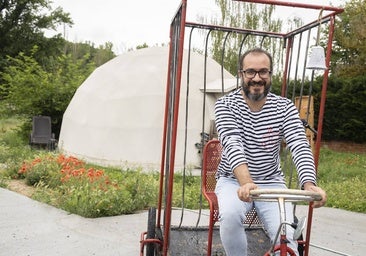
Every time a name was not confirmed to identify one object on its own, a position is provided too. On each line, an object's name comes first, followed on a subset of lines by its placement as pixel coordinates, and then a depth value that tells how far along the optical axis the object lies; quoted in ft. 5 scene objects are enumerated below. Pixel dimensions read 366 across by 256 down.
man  8.20
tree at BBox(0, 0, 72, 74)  97.55
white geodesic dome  38.88
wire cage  9.55
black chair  42.98
